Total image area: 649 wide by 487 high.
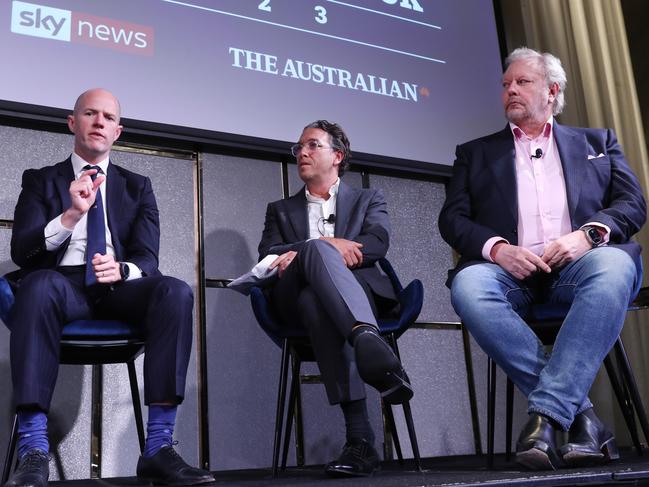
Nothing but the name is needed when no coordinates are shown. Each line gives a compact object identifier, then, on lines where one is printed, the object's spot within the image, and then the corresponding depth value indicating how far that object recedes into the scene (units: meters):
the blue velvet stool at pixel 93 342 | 2.02
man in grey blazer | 1.81
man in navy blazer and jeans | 1.75
